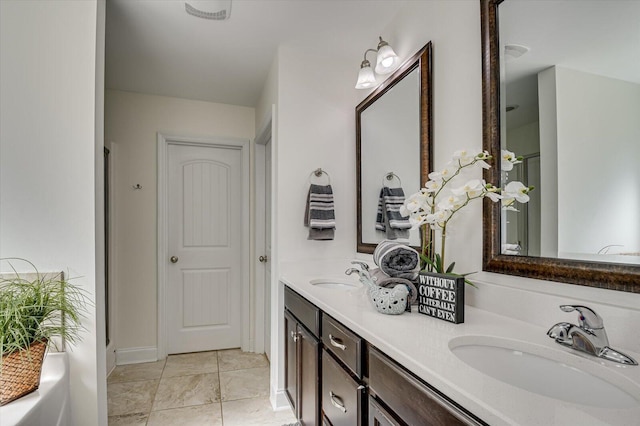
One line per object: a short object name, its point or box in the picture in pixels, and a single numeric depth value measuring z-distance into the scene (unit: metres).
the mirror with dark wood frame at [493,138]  1.12
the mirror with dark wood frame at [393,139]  1.65
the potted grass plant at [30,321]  1.24
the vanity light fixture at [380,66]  1.79
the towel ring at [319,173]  2.32
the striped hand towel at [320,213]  2.22
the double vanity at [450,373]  0.61
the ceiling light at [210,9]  1.78
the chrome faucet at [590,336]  0.79
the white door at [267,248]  3.09
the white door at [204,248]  3.17
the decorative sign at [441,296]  1.08
